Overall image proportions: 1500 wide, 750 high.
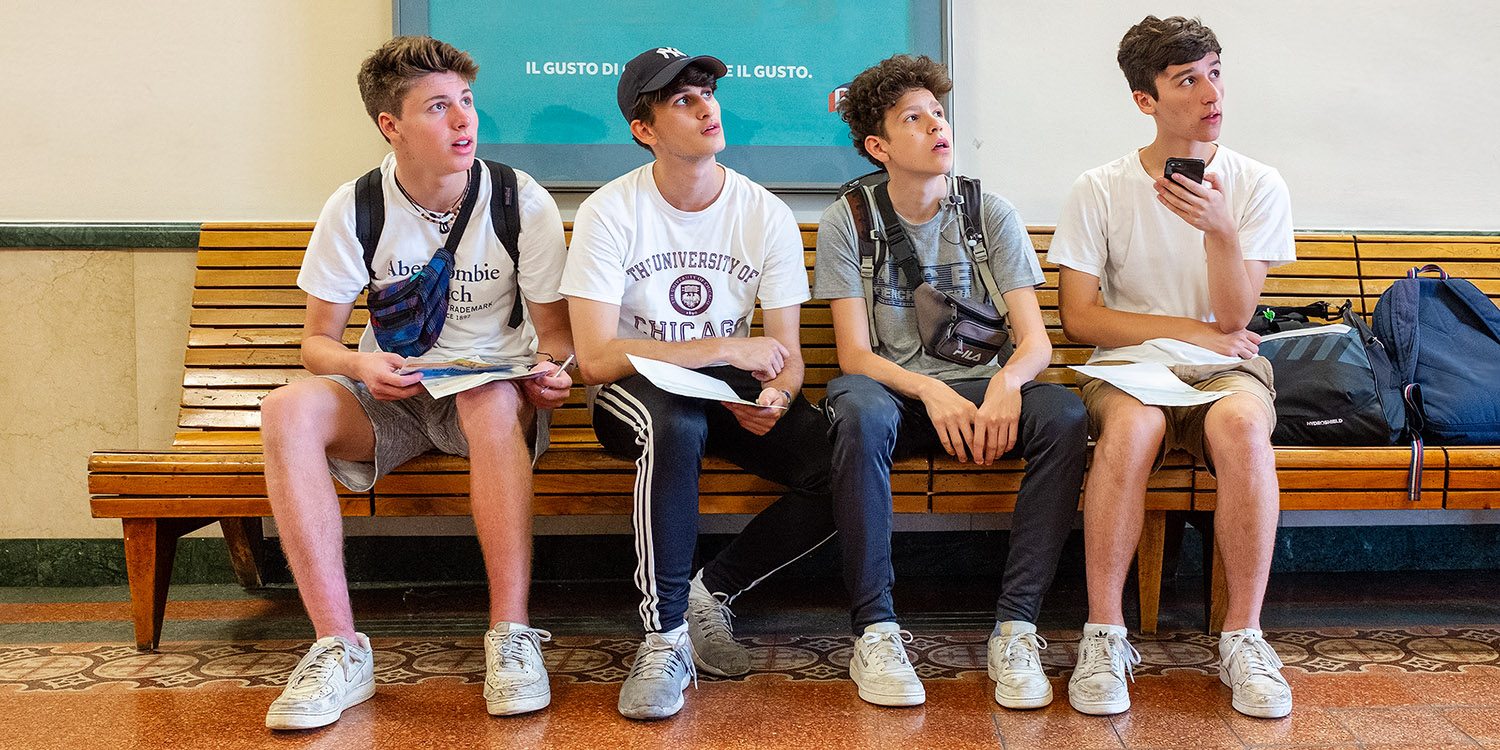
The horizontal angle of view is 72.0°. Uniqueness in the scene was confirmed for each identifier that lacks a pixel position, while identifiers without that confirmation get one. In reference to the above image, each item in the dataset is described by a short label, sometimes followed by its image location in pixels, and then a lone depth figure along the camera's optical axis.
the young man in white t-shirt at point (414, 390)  2.19
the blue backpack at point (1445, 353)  2.56
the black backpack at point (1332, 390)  2.50
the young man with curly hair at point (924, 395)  2.19
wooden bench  2.46
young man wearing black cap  2.38
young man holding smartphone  2.19
